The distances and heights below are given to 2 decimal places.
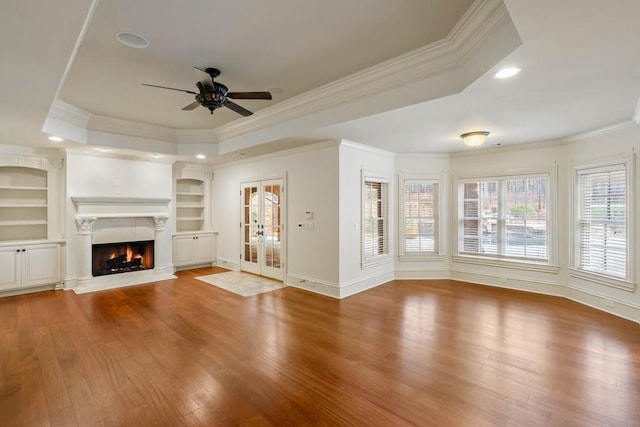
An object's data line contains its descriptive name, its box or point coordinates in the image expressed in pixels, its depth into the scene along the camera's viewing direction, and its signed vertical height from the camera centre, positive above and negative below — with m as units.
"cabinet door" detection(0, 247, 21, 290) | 5.16 -0.90
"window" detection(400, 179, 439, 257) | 6.46 -0.10
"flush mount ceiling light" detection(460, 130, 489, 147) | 4.62 +1.13
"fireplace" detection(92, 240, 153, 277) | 6.18 -0.90
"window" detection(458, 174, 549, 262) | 5.52 -0.08
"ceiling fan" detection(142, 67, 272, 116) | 3.33 +1.31
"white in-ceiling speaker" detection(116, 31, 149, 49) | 2.84 +1.63
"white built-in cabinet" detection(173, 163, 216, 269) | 7.39 -0.11
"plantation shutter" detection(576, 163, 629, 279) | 4.38 -0.11
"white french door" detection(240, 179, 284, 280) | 6.29 -0.30
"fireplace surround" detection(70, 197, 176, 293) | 5.79 -0.41
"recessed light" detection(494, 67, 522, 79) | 2.61 +1.21
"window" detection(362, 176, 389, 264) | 5.70 -0.10
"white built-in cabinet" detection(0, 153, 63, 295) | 5.29 -0.15
